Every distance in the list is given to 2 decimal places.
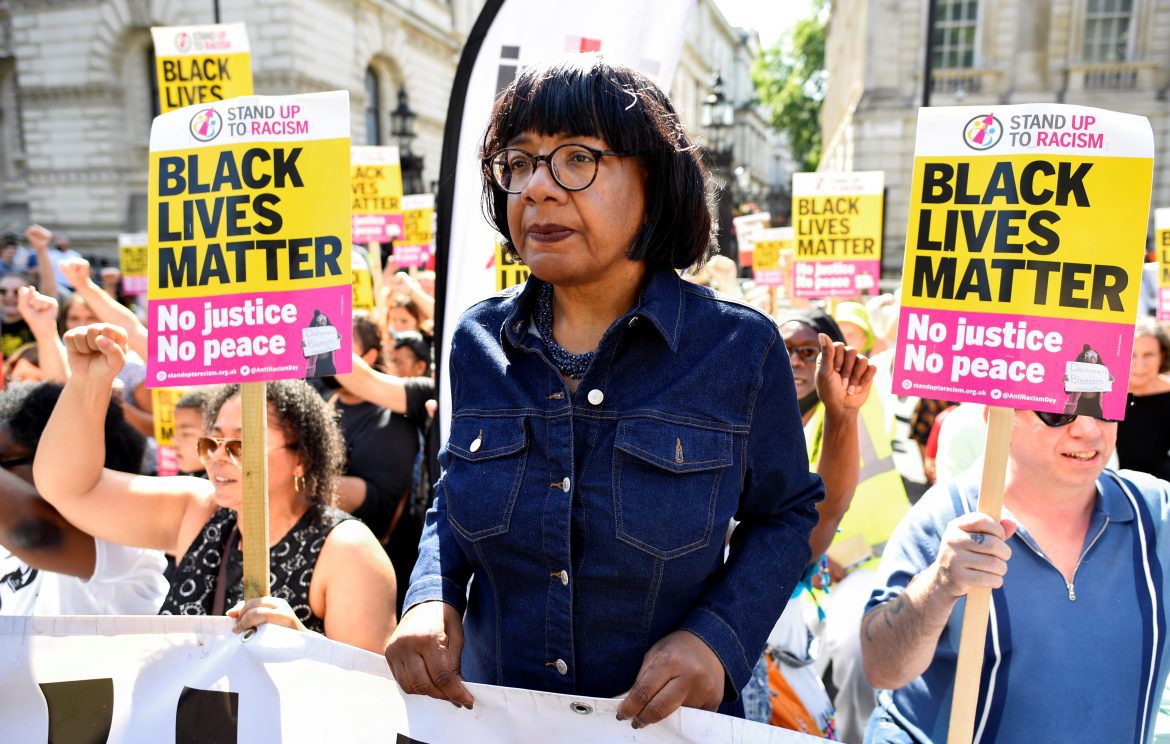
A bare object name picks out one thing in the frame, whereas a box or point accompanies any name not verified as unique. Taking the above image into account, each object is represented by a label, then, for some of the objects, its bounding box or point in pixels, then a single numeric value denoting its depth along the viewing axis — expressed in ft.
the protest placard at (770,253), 30.27
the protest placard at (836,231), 22.67
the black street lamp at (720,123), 62.80
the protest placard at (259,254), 6.95
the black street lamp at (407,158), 61.77
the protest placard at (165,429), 14.49
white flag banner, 10.47
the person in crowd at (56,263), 38.64
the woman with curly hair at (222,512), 7.43
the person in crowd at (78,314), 18.34
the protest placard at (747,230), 34.71
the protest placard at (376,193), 26.96
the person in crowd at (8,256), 38.10
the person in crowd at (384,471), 13.57
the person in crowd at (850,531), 10.90
